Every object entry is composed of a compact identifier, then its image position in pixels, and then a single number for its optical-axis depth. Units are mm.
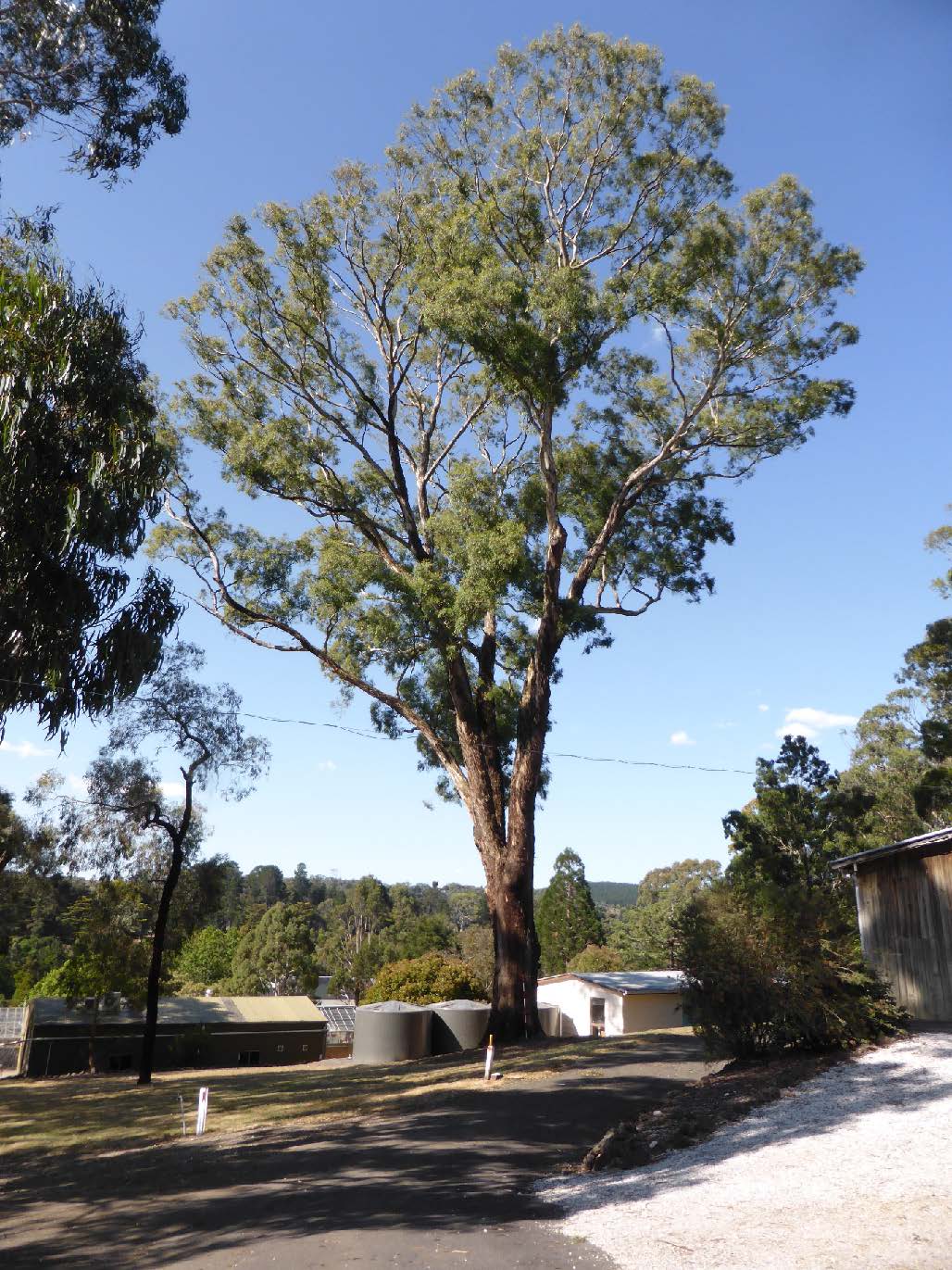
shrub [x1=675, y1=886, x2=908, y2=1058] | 13914
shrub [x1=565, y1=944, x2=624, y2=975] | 54125
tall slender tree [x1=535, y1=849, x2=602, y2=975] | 68625
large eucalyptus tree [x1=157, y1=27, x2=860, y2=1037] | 20594
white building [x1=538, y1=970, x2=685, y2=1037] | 34688
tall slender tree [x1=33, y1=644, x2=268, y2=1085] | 27328
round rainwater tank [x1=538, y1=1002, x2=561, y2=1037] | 38000
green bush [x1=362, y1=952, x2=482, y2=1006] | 34625
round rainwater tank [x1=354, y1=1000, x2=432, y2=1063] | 29719
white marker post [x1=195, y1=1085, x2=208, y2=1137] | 13867
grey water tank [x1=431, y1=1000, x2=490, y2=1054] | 29750
